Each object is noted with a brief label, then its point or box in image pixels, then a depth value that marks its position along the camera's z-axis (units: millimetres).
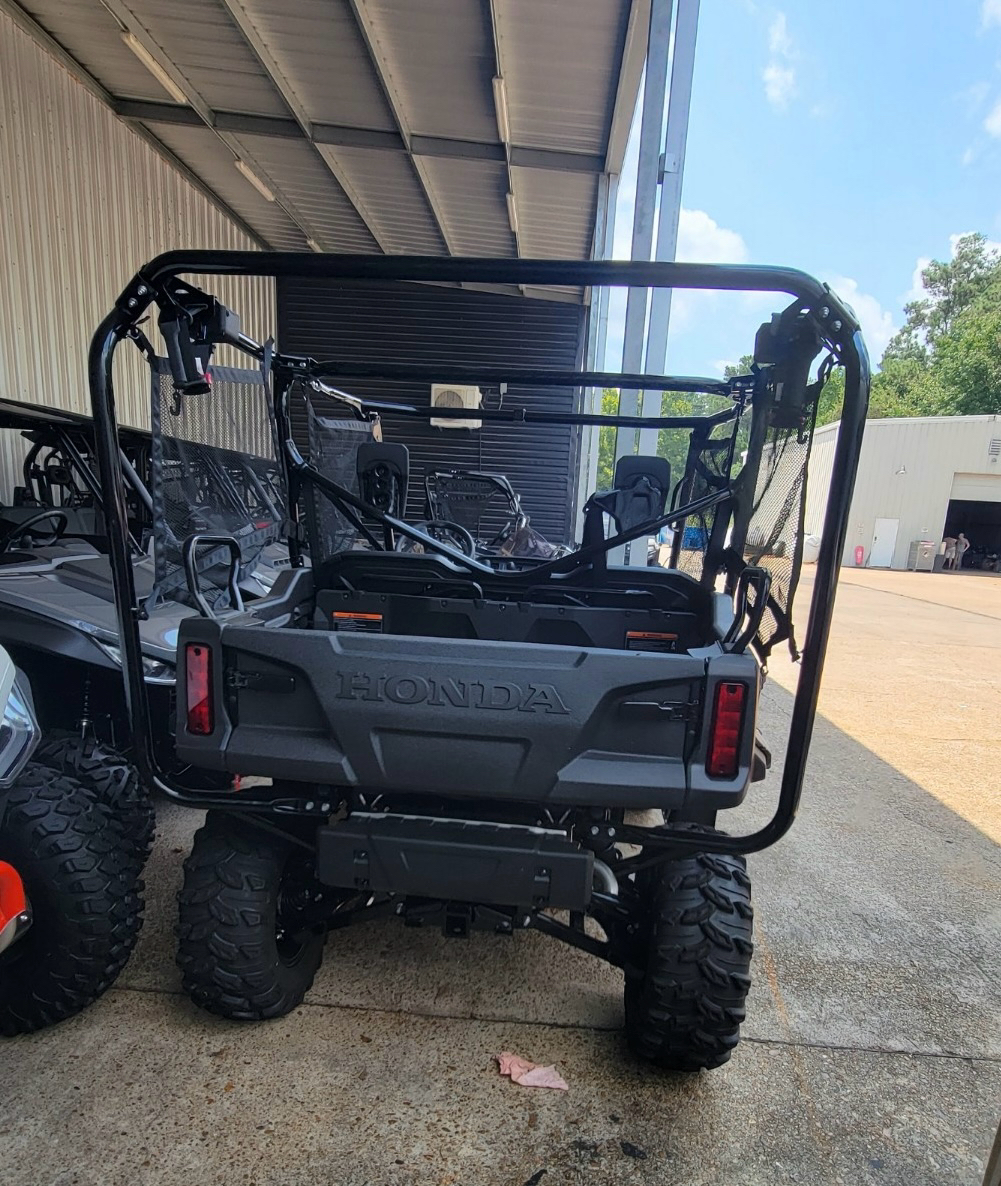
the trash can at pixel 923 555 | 26328
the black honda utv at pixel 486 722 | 1679
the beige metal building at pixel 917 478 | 27016
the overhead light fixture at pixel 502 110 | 5821
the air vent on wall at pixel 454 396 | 9523
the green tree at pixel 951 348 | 39250
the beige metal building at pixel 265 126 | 5445
